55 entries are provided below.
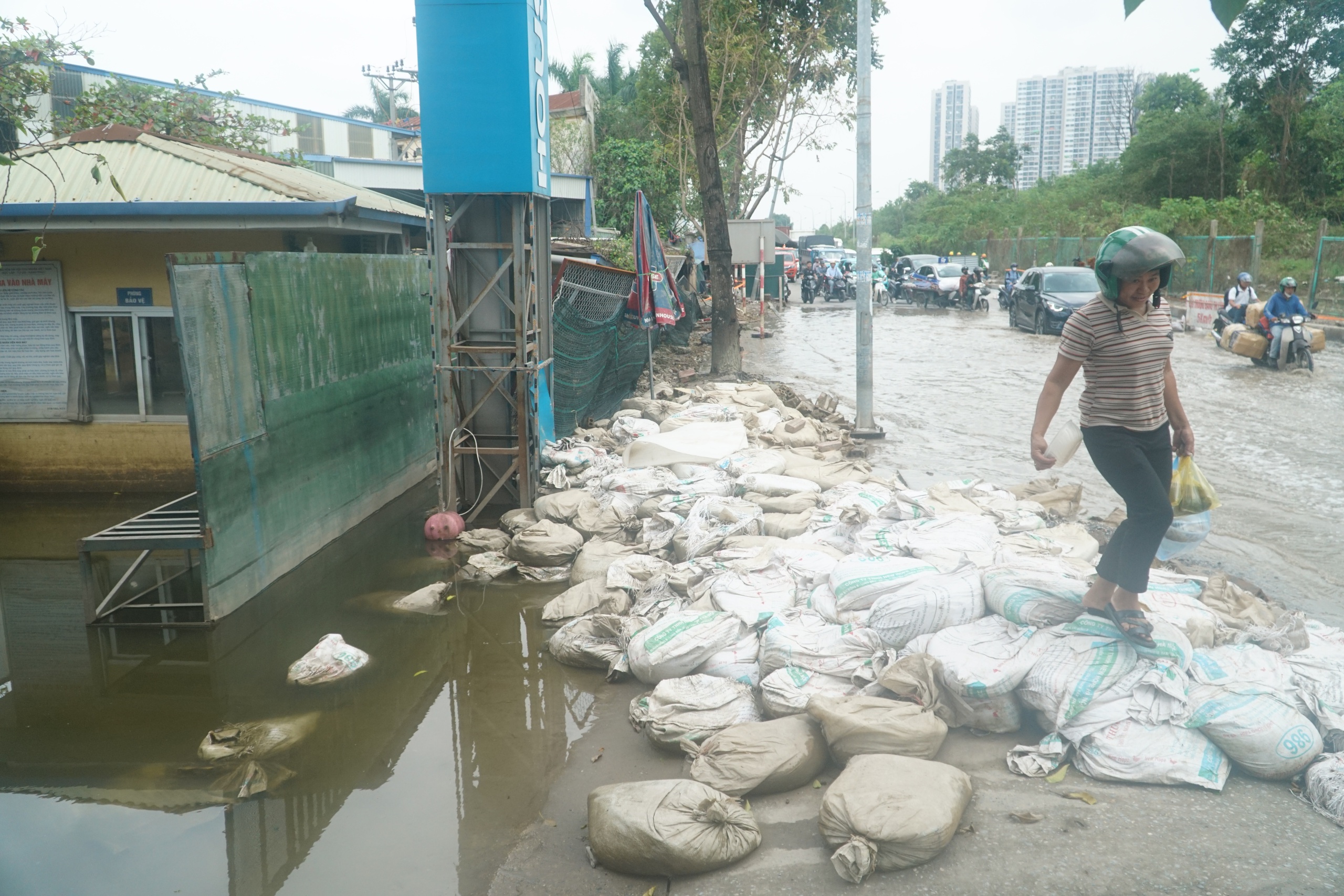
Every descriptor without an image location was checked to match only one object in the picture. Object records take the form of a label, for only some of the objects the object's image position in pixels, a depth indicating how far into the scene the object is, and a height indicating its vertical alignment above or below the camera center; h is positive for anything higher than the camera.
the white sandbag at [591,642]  4.85 -1.83
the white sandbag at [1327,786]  3.06 -1.66
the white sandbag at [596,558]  5.93 -1.74
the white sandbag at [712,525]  5.80 -1.52
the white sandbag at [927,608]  4.05 -1.40
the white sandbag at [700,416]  8.54 -1.24
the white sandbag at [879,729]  3.40 -1.60
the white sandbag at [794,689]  3.84 -1.65
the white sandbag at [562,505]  6.92 -1.62
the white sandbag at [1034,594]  3.89 -1.31
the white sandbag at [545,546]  6.38 -1.75
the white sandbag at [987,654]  3.61 -1.46
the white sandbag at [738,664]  4.25 -1.71
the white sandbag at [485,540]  6.91 -1.85
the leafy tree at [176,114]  14.45 +2.80
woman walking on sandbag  3.63 -0.49
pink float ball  7.19 -1.82
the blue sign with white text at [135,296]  8.66 -0.08
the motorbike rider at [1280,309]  14.92 -0.61
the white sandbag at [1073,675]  3.49 -1.47
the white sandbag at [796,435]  8.34 -1.37
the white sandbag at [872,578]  4.29 -1.36
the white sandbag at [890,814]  2.91 -1.65
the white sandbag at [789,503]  6.41 -1.50
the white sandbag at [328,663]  4.89 -1.94
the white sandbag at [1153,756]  3.25 -1.65
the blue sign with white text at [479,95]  6.79 +1.32
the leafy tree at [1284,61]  29.59 +6.65
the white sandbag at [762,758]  3.38 -1.70
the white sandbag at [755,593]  4.57 -1.54
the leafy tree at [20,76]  6.96 +1.66
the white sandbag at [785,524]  6.04 -1.55
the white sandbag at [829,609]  4.30 -1.52
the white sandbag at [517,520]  7.07 -1.75
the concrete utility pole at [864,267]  9.73 +0.09
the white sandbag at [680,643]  4.36 -1.65
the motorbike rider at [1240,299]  18.00 -0.54
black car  21.12 -0.50
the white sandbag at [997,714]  3.61 -1.64
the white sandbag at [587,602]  5.33 -1.80
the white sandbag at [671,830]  3.00 -1.73
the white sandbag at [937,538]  4.88 -1.37
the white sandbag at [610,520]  6.60 -1.66
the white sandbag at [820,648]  4.00 -1.56
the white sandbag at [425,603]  5.91 -1.96
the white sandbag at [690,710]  3.88 -1.76
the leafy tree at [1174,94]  45.25 +8.51
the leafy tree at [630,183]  30.20 +3.02
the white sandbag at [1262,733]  3.24 -1.56
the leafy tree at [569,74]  43.44 +9.23
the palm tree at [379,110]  56.72 +11.10
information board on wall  8.62 -0.51
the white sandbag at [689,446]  7.43 -1.31
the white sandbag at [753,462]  7.02 -1.36
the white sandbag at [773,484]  6.60 -1.42
